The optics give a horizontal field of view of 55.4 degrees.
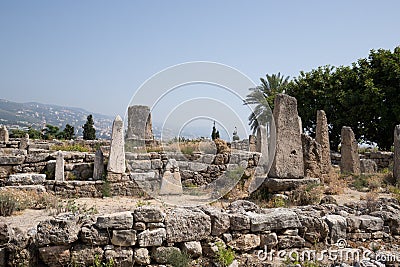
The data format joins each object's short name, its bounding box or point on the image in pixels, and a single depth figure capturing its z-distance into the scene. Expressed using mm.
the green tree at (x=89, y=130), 31359
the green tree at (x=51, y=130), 33550
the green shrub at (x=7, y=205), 7566
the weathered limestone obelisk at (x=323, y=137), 12339
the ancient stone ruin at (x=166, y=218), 4578
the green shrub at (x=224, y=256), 4781
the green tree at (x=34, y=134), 31141
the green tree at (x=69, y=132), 32366
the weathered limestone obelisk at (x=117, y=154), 11352
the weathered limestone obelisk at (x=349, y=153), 14844
